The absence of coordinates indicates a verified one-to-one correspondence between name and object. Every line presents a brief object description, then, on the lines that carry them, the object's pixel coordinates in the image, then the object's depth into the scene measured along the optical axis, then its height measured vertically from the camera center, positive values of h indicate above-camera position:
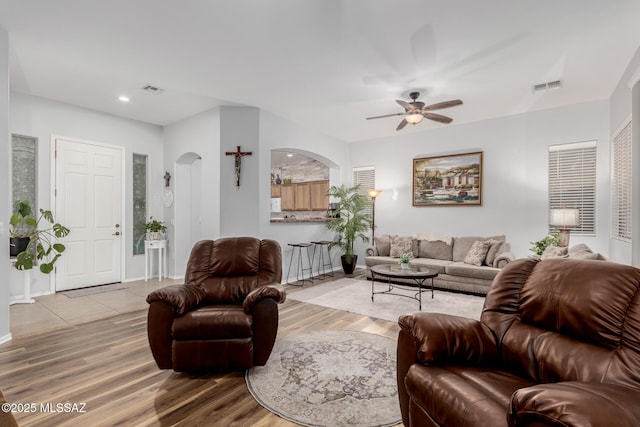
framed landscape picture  5.86 +0.59
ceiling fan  4.11 +1.31
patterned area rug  1.97 -1.25
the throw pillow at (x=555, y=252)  4.05 -0.52
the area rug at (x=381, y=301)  4.08 -1.28
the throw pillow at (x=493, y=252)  5.02 -0.64
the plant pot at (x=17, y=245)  3.85 -0.42
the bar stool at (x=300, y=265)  5.73 -1.03
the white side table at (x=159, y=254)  5.74 -0.81
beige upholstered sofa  4.88 -0.78
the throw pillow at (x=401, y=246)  5.93 -0.66
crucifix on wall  5.00 +0.88
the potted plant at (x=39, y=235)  3.62 -0.36
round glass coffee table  4.09 -0.82
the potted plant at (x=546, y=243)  4.57 -0.45
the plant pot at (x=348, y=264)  6.48 -1.10
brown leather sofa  1.04 -0.63
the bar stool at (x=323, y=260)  6.31 -1.02
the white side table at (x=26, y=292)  4.29 -1.11
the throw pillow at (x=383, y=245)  6.16 -0.66
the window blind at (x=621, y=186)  3.68 +0.32
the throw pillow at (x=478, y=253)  5.08 -0.67
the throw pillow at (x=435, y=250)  5.75 -0.71
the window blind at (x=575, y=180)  4.83 +0.48
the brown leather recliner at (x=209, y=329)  2.35 -0.88
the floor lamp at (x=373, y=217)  6.99 -0.14
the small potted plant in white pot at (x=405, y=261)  4.51 -0.71
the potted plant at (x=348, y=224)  6.48 -0.27
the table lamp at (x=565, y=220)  4.40 -0.12
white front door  4.97 -0.02
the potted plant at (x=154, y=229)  5.77 -0.34
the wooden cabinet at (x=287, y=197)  9.02 +0.38
